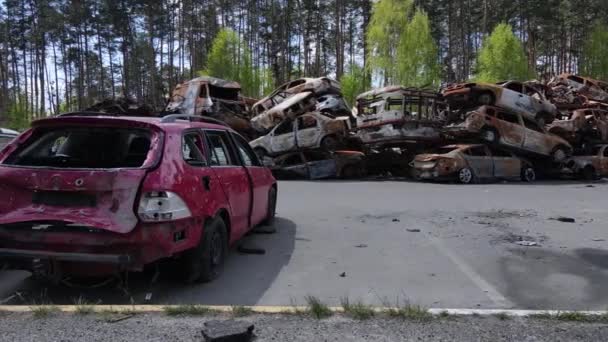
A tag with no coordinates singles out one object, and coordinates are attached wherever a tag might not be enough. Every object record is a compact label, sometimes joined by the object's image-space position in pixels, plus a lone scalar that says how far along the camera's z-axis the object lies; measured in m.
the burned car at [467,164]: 15.64
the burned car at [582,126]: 18.83
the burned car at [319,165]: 17.03
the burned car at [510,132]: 16.30
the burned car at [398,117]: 16.08
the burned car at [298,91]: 19.36
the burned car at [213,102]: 18.44
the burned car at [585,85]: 24.30
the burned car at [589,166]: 17.89
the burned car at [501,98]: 16.91
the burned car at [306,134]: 16.78
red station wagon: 4.01
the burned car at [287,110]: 17.75
